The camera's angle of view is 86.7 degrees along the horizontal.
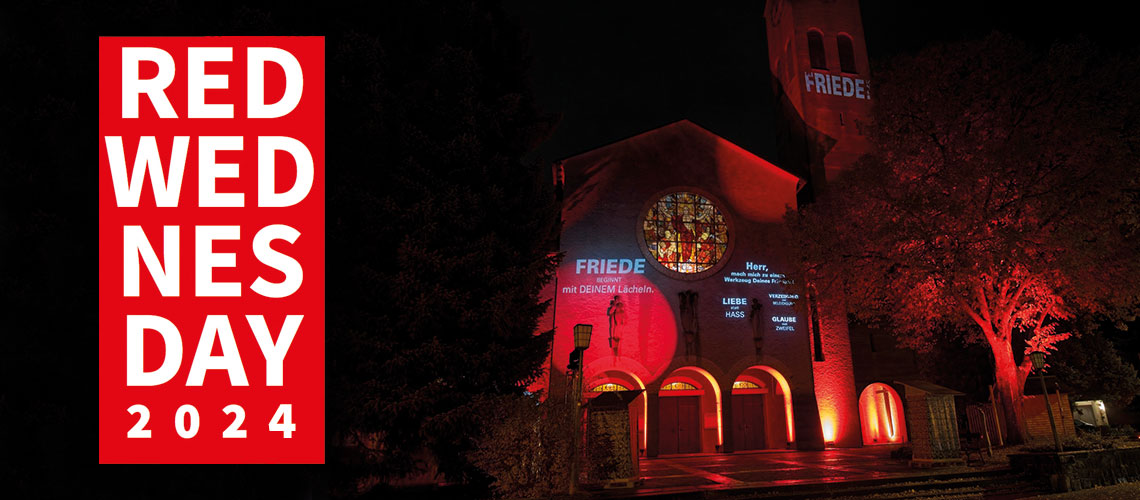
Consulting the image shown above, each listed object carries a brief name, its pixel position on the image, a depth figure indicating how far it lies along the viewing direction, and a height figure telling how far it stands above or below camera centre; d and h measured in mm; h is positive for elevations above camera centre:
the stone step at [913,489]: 11141 -2625
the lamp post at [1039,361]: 14780 -538
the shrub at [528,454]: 10180 -1369
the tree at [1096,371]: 21297 -1263
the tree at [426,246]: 11625 +2677
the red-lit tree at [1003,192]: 14648 +3752
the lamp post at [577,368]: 10188 +16
